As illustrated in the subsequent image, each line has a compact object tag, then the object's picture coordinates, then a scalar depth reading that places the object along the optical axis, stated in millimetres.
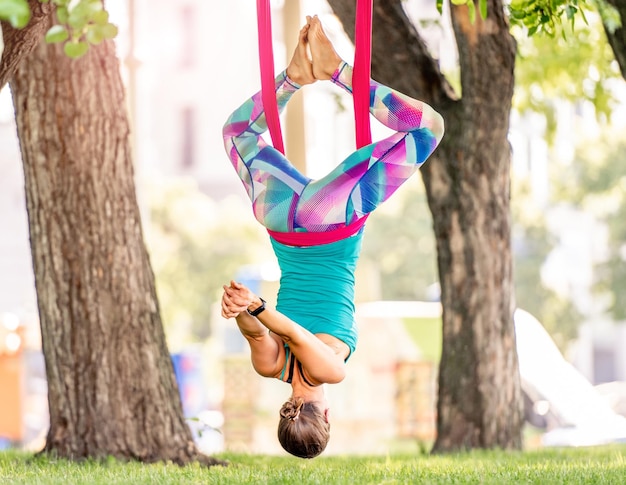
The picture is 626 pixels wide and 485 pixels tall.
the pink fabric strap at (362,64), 9597
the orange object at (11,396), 31385
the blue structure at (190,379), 32118
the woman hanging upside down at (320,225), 10066
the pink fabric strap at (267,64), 9839
